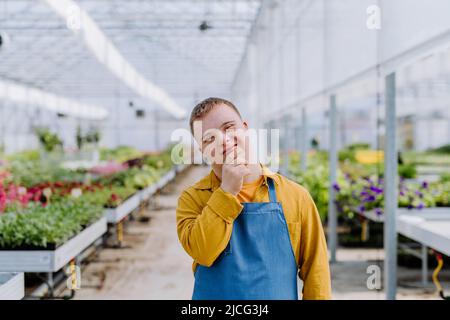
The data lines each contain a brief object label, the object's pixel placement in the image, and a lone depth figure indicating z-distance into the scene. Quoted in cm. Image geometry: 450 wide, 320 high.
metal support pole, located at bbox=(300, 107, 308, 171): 599
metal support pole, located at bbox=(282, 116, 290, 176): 693
